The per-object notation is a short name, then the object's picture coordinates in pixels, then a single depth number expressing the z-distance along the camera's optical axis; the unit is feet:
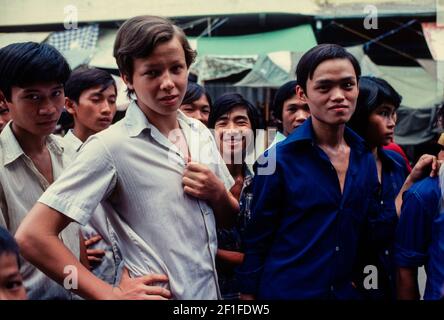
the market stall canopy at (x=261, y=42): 30.12
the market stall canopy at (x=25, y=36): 28.05
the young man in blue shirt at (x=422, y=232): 6.14
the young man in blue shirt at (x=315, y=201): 5.99
